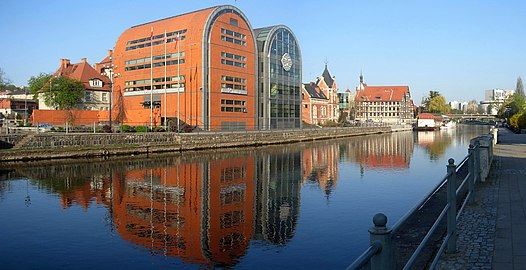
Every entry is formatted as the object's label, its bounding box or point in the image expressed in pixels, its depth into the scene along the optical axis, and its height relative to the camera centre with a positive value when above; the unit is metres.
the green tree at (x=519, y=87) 169.57 +14.38
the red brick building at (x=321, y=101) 114.50 +6.92
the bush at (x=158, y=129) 55.44 -0.21
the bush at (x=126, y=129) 51.64 -0.16
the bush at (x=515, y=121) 75.44 +0.67
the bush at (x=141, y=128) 52.41 -0.12
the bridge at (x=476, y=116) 190.68 +4.07
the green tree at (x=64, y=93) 76.12 +6.05
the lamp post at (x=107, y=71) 94.19 +11.98
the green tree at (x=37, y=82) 90.95 +9.51
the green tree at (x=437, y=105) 184.62 +8.49
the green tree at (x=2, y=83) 76.82 +7.78
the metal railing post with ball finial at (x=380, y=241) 3.78 -0.97
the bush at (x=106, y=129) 50.89 -0.15
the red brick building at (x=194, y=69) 66.69 +9.20
